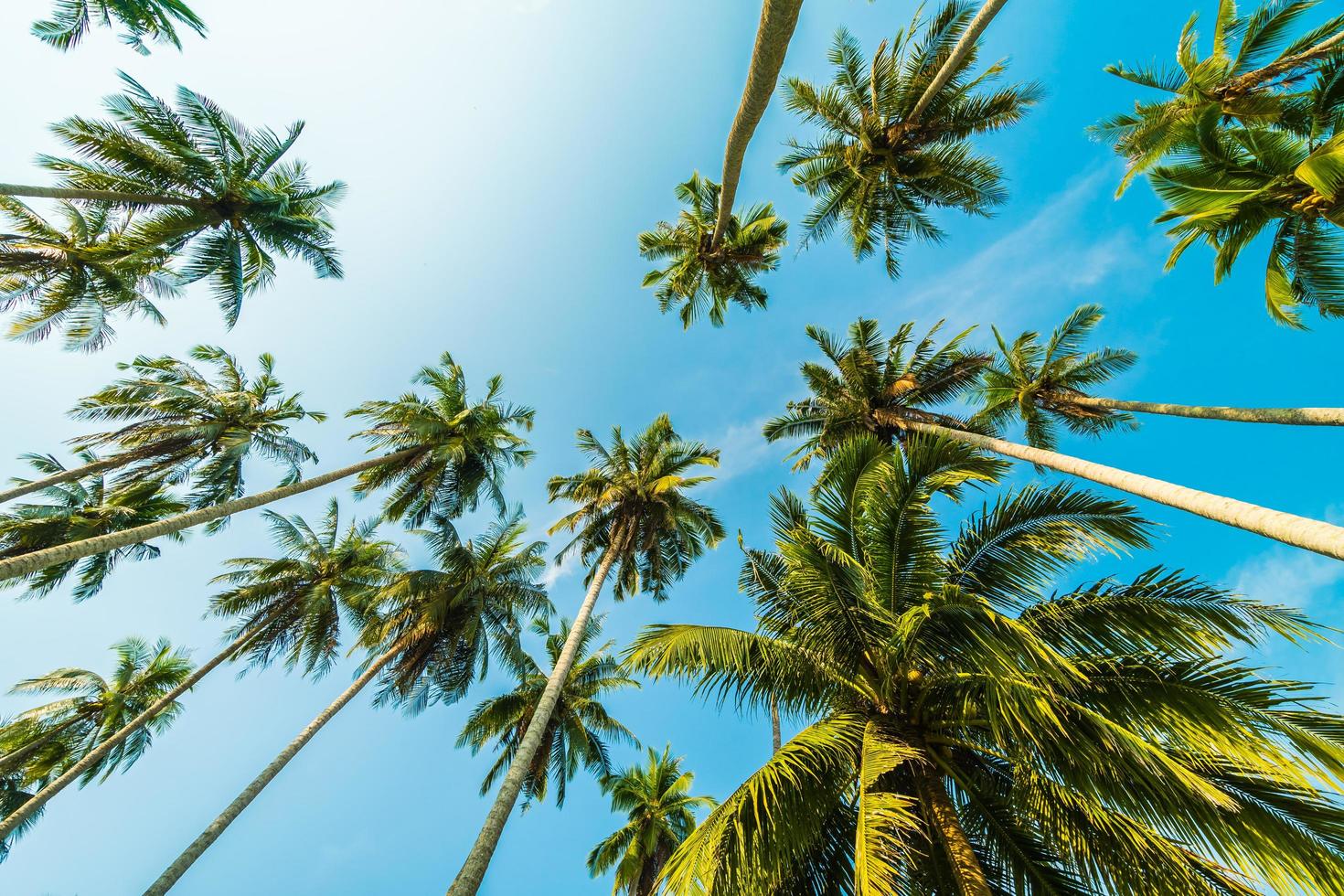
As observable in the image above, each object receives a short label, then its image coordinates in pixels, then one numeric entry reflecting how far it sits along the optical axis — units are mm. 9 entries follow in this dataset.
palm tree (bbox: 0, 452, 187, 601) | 15516
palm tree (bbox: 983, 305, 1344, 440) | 14391
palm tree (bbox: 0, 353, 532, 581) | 16047
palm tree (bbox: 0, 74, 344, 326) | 10633
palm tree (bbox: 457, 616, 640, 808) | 18094
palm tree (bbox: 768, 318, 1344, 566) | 15117
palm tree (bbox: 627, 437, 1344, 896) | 3969
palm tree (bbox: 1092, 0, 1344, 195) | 9352
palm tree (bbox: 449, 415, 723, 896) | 16547
